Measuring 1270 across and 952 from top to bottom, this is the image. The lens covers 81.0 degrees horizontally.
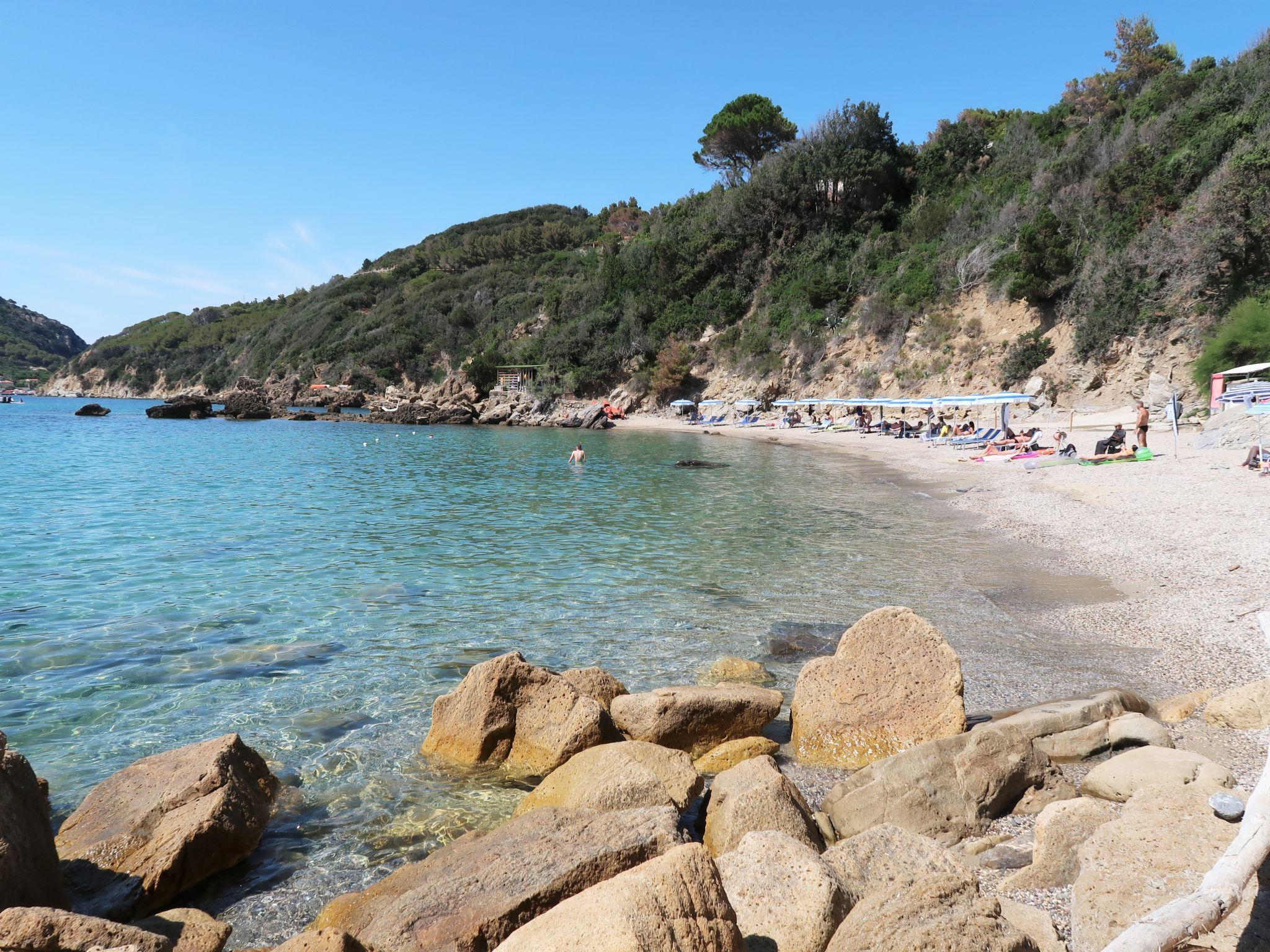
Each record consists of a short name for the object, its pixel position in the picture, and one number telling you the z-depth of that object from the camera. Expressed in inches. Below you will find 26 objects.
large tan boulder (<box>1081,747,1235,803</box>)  151.2
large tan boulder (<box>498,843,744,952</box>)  91.7
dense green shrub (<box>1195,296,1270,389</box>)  965.2
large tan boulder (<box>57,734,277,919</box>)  149.0
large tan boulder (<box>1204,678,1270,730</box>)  193.0
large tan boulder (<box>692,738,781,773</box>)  210.4
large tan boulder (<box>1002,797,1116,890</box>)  132.8
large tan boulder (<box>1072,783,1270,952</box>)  102.5
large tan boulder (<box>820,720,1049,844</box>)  164.1
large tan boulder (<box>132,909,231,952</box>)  130.4
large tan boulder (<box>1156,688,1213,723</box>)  208.2
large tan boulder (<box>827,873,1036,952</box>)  98.0
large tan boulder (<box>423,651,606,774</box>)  208.2
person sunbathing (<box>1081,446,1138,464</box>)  770.2
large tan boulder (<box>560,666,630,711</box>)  233.8
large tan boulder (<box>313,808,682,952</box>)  118.7
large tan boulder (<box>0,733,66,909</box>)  124.4
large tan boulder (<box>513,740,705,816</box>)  168.9
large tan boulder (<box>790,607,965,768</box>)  204.1
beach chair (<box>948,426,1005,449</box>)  1159.6
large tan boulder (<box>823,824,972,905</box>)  124.0
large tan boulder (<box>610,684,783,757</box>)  213.3
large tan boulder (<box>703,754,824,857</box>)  155.9
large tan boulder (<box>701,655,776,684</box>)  275.4
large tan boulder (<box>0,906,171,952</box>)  99.7
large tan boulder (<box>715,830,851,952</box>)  111.3
